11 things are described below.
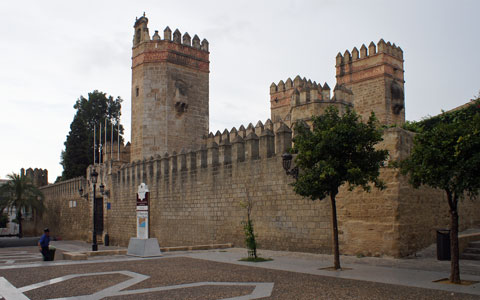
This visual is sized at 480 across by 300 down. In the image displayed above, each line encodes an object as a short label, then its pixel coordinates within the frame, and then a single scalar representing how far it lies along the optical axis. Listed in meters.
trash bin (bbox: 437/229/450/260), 10.82
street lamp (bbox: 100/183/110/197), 28.19
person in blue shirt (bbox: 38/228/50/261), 13.27
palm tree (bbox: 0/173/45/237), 39.59
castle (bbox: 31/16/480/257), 12.21
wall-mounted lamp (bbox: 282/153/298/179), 12.62
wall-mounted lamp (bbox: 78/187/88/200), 32.00
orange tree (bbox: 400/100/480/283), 7.28
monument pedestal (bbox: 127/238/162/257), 13.77
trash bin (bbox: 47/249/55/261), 13.37
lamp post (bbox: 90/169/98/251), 18.75
